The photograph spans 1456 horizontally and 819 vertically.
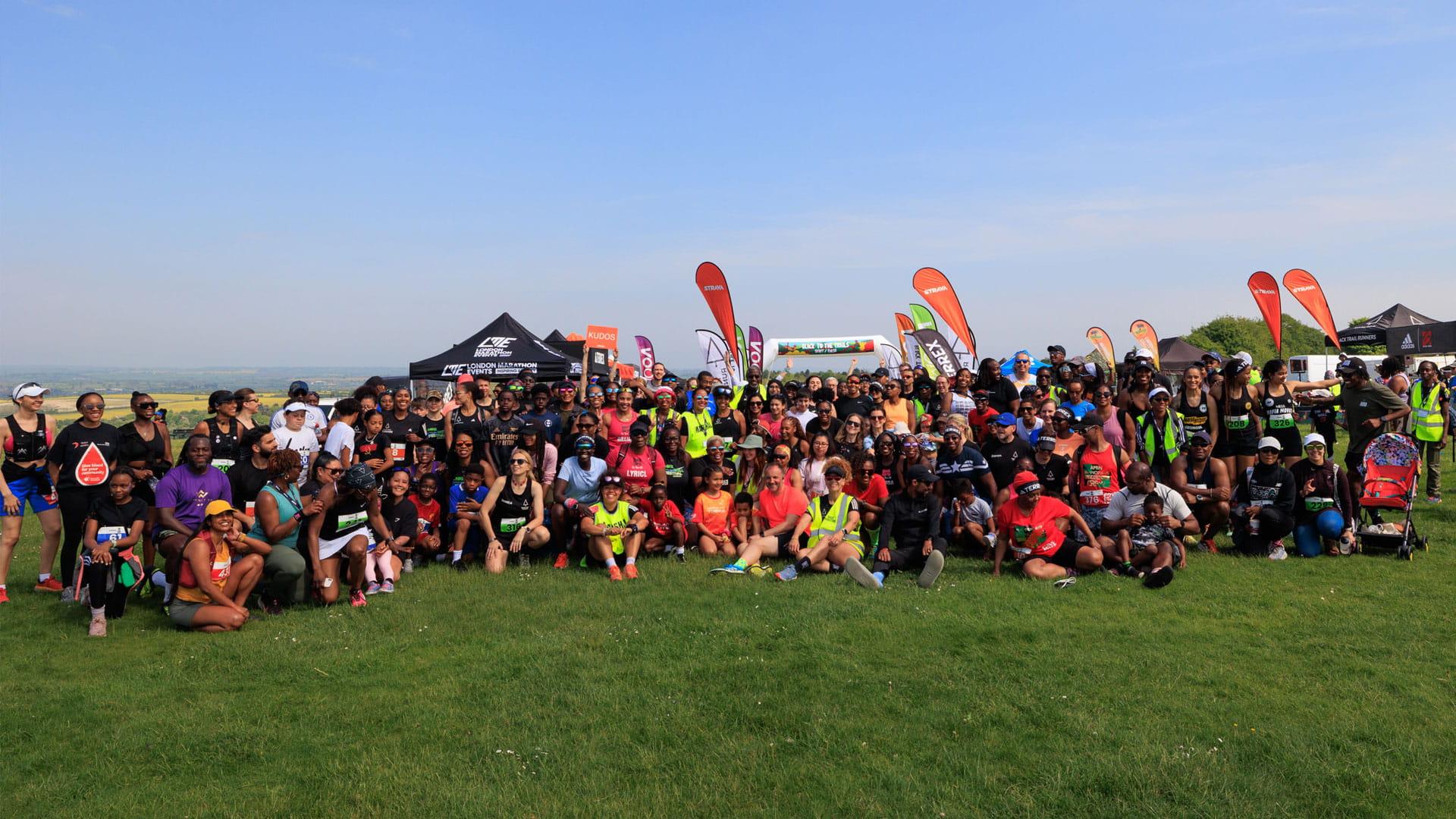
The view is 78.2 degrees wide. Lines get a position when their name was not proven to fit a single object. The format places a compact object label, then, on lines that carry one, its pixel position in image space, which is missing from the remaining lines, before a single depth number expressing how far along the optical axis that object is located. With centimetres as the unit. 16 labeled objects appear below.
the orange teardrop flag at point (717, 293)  1602
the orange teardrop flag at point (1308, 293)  2130
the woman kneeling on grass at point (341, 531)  695
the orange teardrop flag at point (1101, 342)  3111
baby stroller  822
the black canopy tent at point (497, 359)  1534
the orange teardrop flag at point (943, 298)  1780
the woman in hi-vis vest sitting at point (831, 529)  786
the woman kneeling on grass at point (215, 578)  630
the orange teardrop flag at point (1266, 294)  1983
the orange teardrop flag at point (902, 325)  2947
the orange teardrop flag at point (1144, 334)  3050
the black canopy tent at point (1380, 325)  2869
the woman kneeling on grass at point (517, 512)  838
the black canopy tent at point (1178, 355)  3353
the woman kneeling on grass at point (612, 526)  809
